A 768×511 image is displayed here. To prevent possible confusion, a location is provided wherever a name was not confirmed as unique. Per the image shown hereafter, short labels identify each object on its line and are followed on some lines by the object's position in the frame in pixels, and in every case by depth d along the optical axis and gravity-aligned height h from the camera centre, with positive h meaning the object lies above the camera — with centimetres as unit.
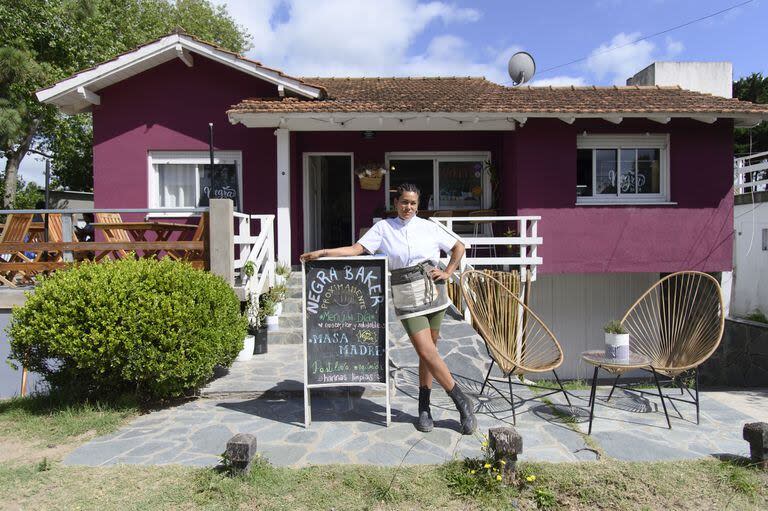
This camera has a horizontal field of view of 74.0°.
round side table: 420 -102
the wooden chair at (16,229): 684 +25
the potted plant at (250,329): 641 -114
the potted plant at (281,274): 848 -49
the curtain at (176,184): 1005 +121
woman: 389 -25
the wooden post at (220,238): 609 +9
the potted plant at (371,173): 1019 +141
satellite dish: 1178 +407
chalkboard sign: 428 -67
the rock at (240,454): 328 -135
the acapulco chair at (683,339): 444 -94
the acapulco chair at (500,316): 468 -70
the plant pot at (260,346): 680 -135
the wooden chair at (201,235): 623 +13
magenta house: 913 +185
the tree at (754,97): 2036 +580
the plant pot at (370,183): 1026 +124
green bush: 444 -74
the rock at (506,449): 324 -131
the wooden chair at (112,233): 730 +19
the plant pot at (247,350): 639 -133
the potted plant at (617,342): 435 -86
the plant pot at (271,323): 732 -112
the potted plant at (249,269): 695 -33
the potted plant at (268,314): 724 -100
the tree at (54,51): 1673 +694
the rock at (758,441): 349 -139
